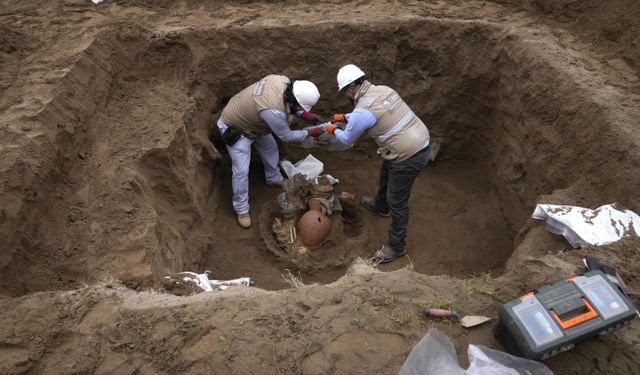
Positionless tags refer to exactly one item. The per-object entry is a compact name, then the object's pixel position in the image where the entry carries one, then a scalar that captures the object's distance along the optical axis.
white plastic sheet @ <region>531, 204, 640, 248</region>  2.93
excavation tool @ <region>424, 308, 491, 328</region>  2.37
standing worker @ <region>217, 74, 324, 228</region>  4.46
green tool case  1.90
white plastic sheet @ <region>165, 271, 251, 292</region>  3.19
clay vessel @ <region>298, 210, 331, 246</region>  4.69
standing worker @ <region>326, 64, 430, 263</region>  4.02
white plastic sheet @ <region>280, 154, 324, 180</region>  5.59
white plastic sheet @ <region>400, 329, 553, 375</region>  2.00
